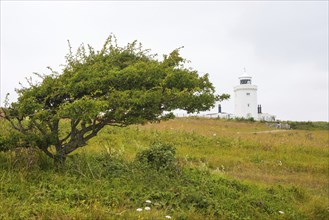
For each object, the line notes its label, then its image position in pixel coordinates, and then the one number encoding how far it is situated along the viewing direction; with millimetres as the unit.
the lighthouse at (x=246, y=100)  70750
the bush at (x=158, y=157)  9930
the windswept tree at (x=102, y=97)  7980
